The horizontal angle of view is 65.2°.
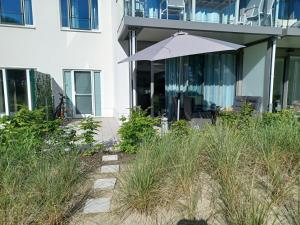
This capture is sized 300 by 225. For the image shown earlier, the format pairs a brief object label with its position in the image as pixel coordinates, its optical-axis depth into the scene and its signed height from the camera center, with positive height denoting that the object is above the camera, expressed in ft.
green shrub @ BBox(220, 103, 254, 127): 15.92 -2.05
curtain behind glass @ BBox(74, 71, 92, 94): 33.71 +0.96
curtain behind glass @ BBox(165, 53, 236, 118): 30.40 +1.24
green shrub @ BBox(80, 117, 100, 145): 15.43 -2.64
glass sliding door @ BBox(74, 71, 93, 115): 33.78 -0.55
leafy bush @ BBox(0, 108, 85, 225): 7.93 -3.39
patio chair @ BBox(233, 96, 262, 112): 26.37 -1.38
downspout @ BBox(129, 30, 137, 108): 22.65 +0.60
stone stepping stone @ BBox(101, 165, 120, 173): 13.44 -4.64
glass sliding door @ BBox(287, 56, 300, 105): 35.67 +1.41
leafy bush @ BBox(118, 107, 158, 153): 15.56 -2.74
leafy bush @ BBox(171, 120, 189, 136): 14.96 -2.56
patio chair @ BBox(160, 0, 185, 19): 24.17 +8.49
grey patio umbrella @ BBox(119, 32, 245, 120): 15.84 +2.96
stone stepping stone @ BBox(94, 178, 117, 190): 11.40 -4.72
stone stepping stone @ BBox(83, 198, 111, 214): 9.33 -4.79
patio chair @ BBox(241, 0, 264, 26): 25.96 +8.75
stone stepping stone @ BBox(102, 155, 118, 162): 15.34 -4.53
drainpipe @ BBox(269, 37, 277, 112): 25.66 +1.96
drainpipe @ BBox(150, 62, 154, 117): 25.81 +0.80
